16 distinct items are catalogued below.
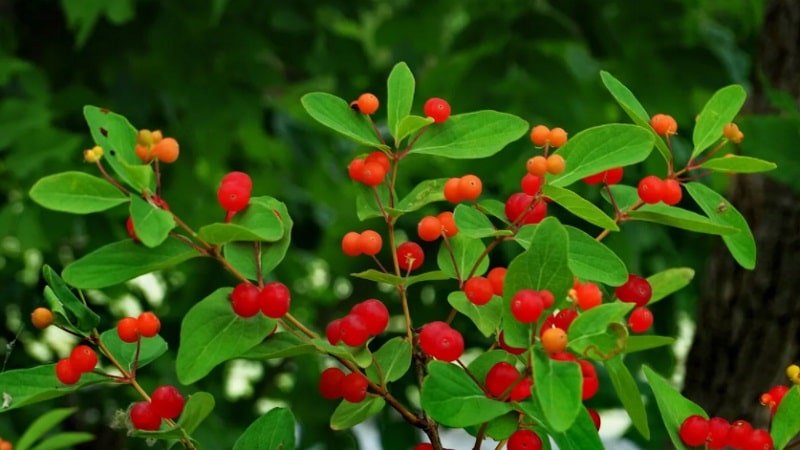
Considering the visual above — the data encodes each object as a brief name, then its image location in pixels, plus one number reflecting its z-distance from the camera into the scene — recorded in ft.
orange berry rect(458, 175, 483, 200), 2.50
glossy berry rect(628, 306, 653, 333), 2.50
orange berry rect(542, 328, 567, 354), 2.31
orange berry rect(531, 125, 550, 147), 2.54
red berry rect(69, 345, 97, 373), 2.45
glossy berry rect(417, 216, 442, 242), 2.53
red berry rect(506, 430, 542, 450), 2.45
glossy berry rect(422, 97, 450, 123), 2.55
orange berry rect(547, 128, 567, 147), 2.54
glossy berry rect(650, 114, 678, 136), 2.56
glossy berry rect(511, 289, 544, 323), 2.34
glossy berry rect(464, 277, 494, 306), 2.48
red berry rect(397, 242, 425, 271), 2.57
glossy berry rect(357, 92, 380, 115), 2.53
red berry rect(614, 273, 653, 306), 2.53
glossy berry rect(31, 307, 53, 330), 2.42
